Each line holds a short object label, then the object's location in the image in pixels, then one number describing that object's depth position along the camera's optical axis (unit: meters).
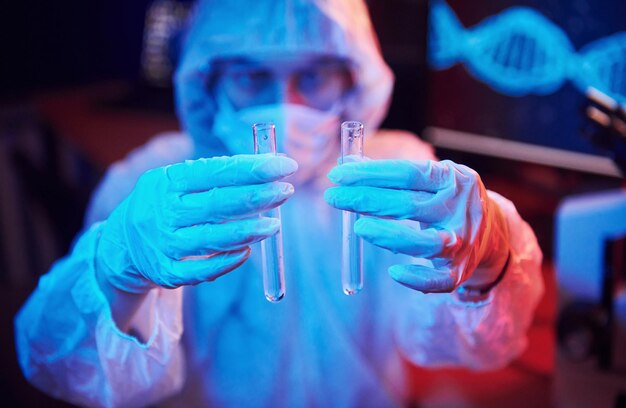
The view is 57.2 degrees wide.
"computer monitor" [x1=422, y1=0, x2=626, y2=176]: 0.92
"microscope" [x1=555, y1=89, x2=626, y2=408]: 0.83
